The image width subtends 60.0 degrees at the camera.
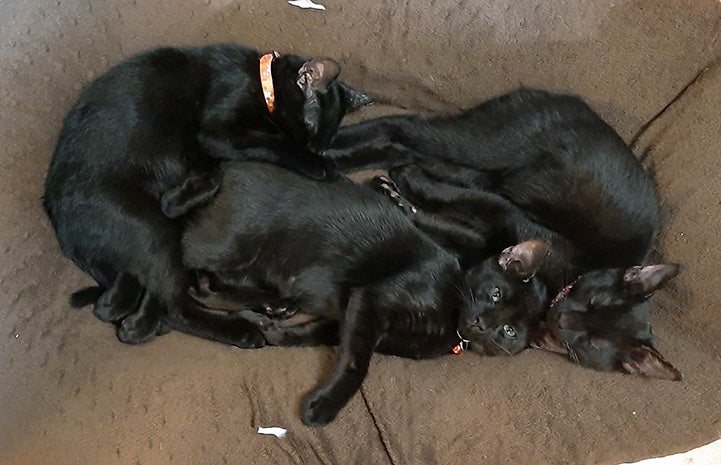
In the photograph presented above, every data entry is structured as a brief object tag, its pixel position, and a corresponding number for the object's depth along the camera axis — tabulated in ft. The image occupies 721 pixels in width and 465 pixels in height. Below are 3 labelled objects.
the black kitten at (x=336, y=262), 1.72
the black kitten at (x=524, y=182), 1.85
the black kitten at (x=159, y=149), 1.63
